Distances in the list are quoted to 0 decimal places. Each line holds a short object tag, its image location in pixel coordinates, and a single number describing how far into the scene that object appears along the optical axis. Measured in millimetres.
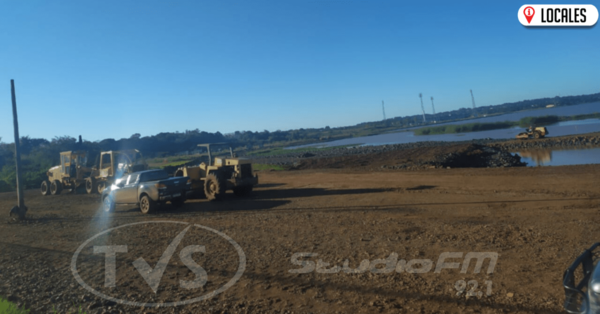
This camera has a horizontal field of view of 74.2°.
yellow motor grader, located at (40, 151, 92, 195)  26172
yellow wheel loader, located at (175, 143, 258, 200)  17984
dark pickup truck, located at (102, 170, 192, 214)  15266
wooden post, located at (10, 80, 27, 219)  14836
